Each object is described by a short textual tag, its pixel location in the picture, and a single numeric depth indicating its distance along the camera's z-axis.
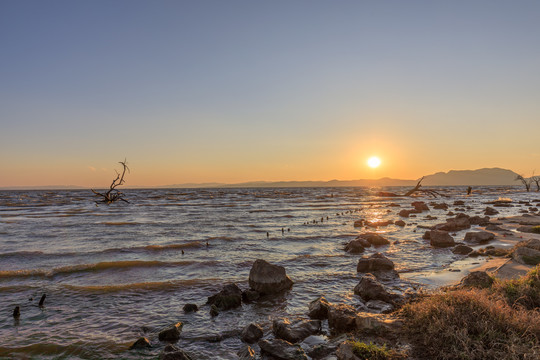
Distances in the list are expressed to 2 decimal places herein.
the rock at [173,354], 7.28
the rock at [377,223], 33.94
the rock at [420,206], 48.69
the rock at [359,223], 33.95
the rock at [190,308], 11.06
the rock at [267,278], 12.73
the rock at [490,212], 41.91
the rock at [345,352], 6.73
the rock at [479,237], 21.77
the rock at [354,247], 20.70
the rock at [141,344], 8.47
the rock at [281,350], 7.29
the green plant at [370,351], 6.54
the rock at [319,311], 9.84
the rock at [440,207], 51.14
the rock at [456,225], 28.84
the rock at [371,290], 11.01
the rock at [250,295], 12.05
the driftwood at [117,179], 45.22
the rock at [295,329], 8.41
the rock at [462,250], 18.76
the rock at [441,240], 21.27
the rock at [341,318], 8.73
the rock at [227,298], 11.17
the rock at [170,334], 8.92
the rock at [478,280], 10.14
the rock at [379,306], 10.00
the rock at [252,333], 8.65
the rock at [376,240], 23.34
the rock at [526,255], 13.69
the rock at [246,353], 7.50
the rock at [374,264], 15.45
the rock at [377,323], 7.96
